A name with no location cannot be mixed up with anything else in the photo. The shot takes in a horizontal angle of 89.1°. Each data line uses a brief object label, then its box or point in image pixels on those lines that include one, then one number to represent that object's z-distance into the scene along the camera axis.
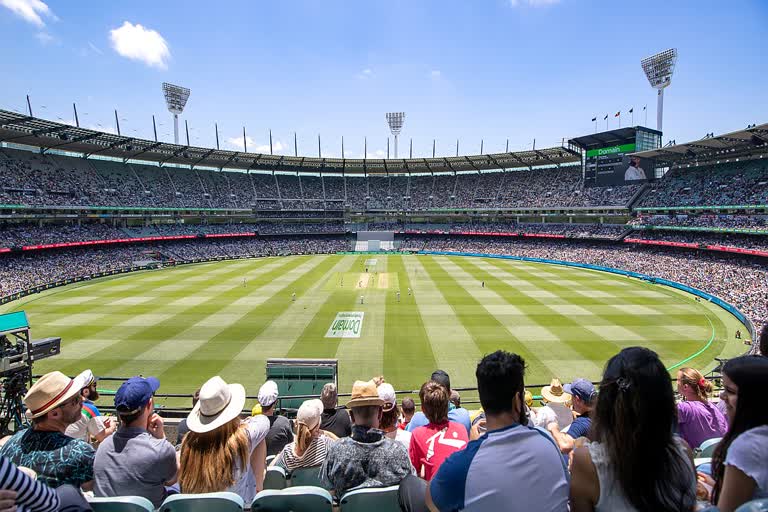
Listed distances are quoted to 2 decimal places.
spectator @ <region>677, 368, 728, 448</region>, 5.20
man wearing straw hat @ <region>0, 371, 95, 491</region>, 3.32
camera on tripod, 9.28
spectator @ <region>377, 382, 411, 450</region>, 5.36
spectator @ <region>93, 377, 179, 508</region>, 3.73
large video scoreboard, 62.88
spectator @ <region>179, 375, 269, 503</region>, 3.42
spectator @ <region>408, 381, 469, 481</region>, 3.86
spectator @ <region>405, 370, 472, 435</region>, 5.85
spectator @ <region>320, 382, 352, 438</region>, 6.48
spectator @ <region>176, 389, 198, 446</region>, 7.35
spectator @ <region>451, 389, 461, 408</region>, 9.08
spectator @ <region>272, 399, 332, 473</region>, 4.72
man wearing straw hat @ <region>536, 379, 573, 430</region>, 8.82
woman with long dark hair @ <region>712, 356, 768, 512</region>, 2.43
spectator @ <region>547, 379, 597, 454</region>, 4.71
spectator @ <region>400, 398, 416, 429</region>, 7.54
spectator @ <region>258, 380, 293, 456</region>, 6.21
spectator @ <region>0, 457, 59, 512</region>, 2.33
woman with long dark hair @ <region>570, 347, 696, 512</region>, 2.13
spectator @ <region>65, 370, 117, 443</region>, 5.91
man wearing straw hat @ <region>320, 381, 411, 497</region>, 3.53
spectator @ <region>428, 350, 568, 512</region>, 2.20
